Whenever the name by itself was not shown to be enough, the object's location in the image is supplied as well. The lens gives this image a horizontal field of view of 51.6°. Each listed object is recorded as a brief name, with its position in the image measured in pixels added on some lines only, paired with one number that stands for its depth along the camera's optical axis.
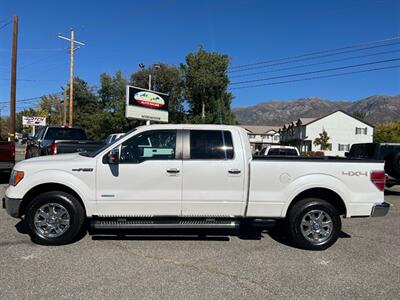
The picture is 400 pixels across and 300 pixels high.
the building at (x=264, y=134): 104.50
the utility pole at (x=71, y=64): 33.60
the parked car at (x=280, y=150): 19.80
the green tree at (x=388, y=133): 71.34
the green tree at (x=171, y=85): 64.84
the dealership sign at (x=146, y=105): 31.20
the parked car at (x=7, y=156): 12.55
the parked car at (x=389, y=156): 12.90
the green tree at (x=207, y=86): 64.19
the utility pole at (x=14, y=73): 22.03
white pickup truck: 6.21
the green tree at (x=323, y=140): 72.06
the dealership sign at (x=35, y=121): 39.13
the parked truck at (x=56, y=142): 12.53
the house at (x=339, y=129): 74.75
